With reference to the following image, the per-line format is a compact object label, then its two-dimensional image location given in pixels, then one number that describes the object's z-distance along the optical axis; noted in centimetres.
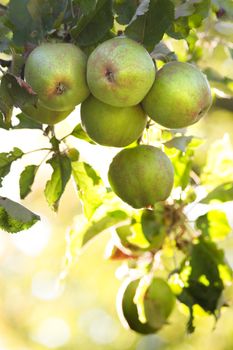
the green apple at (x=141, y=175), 153
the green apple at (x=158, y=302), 170
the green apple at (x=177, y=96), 145
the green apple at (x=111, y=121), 146
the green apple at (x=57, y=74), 143
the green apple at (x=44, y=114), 151
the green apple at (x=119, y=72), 142
